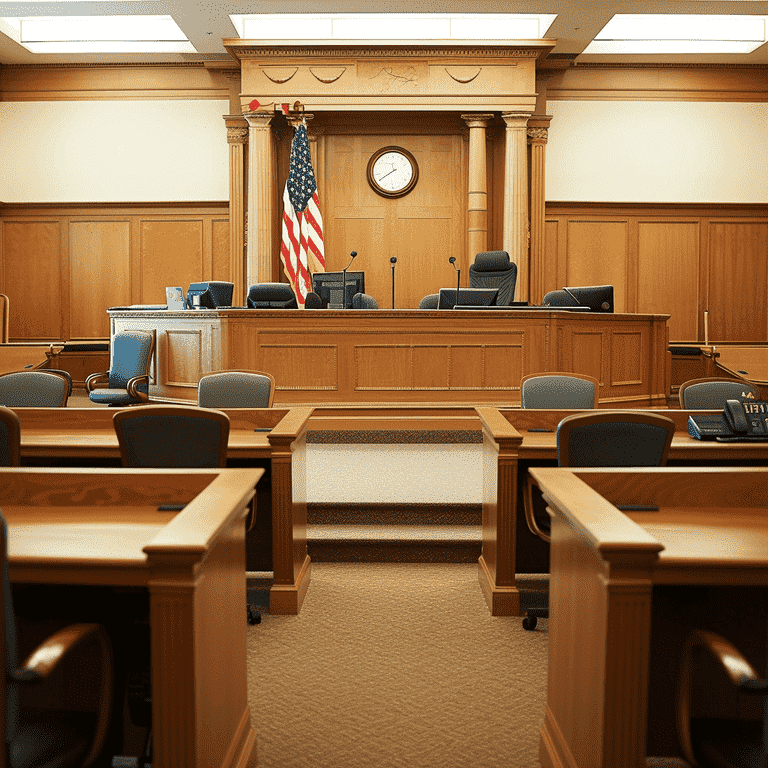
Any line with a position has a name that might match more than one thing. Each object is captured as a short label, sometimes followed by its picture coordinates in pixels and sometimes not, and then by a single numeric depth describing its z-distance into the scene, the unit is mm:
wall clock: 10125
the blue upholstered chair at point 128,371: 6682
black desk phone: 3248
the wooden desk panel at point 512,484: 3205
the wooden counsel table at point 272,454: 3174
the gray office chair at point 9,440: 2602
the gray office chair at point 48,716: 1329
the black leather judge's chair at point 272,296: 6914
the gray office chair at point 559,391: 4223
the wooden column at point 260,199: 9625
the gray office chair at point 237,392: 4238
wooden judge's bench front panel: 6715
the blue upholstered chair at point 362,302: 7078
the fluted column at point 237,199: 10039
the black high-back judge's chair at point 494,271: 7734
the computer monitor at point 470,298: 6918
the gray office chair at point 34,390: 4418
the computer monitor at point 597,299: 7054
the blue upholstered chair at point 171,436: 2789
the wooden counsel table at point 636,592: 1498
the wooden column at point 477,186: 9719
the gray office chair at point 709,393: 4246
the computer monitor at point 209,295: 7160
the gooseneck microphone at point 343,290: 6926
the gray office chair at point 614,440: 2768
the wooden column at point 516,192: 9672
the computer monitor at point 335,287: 6973
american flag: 8625
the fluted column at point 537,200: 10055
